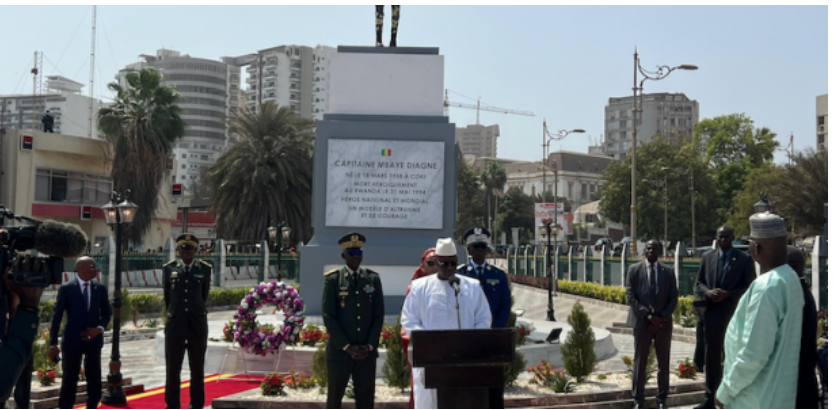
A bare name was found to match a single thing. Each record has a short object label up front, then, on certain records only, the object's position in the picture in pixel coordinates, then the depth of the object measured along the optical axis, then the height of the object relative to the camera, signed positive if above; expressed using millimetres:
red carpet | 10805 -2110
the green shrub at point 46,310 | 22234 -2026
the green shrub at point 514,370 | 10656 -1607
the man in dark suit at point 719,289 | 9262 -497
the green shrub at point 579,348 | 11188 -1386
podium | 5781 -806
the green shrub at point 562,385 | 10625 -1767
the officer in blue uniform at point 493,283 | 8516 -424
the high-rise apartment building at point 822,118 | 64312 +10359
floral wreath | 12109 -1203
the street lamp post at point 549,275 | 23942 -1026
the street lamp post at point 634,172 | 34438 +2904
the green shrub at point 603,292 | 21469 -1704
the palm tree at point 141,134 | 41250 +4774
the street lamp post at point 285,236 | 33938 +14
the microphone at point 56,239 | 5023 -42
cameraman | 5008 -579
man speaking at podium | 7016 -516
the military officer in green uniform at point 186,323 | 9312 -955
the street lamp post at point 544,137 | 46034 +5733
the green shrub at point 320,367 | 10250 -1543
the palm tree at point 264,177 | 43031 +2949
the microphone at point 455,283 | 7027 -355
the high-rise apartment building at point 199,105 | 151125 +22984
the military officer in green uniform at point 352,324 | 7996 -808
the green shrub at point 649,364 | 10463 -1564
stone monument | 15969 +908
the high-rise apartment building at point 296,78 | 152875 +28463
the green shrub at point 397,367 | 10578 -1576
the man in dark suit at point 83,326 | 9344 -1022
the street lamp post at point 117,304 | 10820 -925
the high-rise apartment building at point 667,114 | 164625 +24877
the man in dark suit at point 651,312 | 9476 -764
